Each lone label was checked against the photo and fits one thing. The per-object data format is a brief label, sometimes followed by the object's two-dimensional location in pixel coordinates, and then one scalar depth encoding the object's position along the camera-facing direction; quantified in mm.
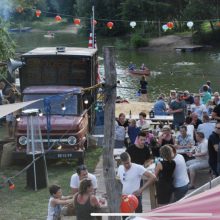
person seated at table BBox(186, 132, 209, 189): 13250
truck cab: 16297
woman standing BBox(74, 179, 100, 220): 9562
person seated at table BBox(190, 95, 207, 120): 18328
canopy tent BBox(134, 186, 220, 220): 6469
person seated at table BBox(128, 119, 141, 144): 16147
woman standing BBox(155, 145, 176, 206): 10953
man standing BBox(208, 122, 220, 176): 12500
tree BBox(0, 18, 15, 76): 25922
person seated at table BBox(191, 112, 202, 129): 16906
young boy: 10336
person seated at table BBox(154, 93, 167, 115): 21391
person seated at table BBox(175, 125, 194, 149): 14566
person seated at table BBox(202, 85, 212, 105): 22245
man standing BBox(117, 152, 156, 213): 10570
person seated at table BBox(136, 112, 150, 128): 17197
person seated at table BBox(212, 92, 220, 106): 19984
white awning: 13416
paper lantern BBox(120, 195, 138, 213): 9375
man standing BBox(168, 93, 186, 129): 18859
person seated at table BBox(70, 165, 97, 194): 11117
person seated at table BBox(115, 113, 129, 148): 16500
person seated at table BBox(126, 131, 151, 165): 12273
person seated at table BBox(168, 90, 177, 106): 22069
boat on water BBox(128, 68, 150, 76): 44594
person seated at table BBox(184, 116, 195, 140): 15370
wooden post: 10273
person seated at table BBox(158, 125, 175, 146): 14320
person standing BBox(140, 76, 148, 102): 30181
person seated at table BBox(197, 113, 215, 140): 14586
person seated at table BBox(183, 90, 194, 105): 22109
